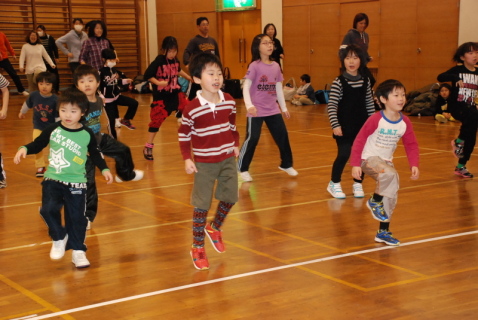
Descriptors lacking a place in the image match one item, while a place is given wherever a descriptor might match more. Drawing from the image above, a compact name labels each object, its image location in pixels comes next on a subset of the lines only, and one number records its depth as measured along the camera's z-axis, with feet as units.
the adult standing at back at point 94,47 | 39.06
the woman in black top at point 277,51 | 49.69
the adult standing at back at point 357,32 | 39.50
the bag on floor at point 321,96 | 56.75
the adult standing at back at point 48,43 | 62.75
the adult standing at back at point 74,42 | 53.52
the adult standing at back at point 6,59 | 58.97
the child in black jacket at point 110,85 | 33.24
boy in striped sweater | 15.49
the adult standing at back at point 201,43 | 40.83
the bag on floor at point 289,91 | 58.70
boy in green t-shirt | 15.61
